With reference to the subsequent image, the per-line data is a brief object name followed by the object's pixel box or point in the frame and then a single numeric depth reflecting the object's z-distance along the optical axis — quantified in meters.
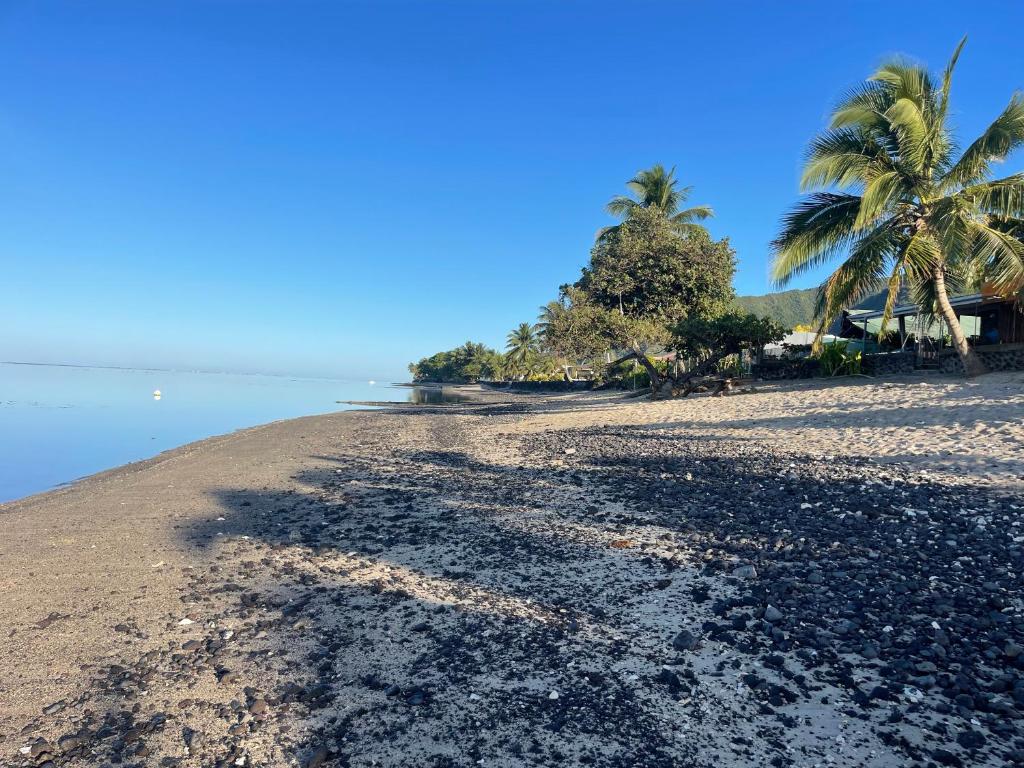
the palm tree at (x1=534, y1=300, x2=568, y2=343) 25.81
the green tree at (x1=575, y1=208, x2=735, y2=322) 27.44
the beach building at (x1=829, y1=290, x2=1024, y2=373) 15.73
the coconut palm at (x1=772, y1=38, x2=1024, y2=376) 13.76
